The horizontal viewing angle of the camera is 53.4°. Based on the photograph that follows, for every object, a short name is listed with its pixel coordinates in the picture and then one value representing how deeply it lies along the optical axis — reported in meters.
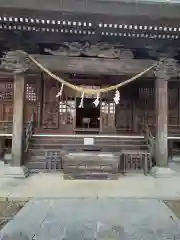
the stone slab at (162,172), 5.01
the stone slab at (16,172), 4.83
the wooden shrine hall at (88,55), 3.76
